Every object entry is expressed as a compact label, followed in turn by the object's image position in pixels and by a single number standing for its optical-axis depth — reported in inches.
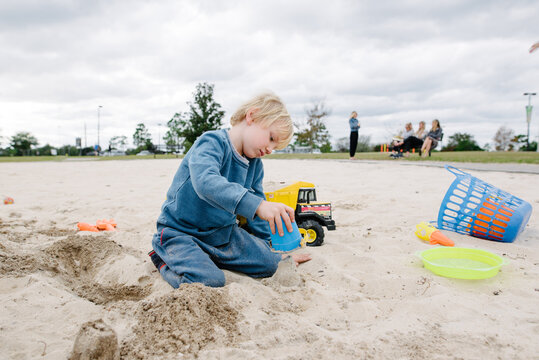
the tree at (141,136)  2688.2
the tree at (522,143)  1541.3
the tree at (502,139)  1851.4
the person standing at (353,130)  508.4
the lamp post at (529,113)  1355.3
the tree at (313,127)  1732.3
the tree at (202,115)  1175.6
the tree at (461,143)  1801.2
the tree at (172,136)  2064.1
